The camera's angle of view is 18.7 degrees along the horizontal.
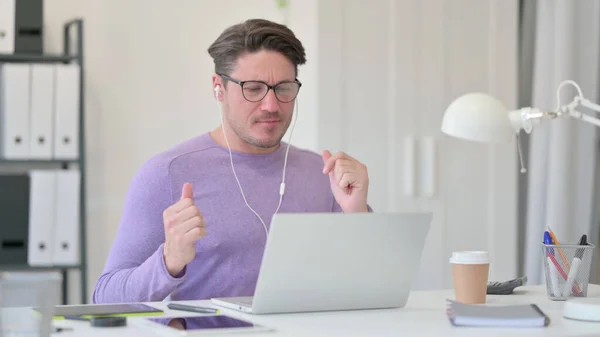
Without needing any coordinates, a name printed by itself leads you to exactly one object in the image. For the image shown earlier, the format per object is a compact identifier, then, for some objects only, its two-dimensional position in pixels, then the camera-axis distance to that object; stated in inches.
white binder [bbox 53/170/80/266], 234.7
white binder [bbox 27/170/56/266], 233.4
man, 189.8
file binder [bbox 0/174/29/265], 232.7
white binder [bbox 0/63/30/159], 232.9
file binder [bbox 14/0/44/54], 234.1
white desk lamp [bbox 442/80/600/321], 178.0
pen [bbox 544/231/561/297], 183.9
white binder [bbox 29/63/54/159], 233.5
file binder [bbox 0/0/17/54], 232.3
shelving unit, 235.4
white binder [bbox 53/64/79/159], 234.3
